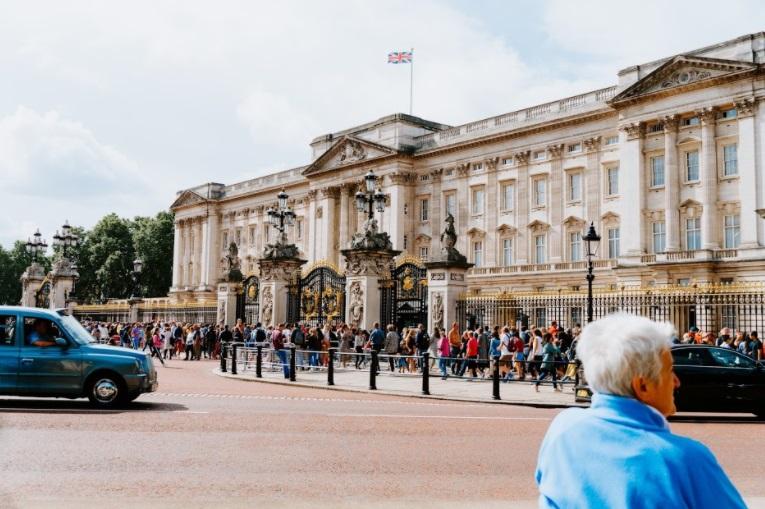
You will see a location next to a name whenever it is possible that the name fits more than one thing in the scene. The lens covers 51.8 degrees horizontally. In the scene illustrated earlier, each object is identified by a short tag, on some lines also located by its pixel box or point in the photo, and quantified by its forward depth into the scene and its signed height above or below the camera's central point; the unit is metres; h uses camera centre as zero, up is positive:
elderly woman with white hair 2.29 -0.37
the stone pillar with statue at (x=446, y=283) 25.48 +1.16
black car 14.65 -1.19
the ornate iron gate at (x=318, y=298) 29.80 +0.76
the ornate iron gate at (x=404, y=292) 27.55 +0.92
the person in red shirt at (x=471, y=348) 22.27 -0.83
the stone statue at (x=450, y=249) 25.56 +2.26
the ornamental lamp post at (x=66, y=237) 45.28 +4.54
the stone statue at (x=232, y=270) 35.03 +2.08
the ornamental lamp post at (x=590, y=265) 20.91 +1.57
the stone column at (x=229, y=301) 34.91 +0.69
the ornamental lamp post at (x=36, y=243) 49.50 +4.52
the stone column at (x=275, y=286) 31.31 +1.24
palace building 43.69 +9.72
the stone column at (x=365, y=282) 27.53 +1.27
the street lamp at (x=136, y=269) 44.07 +2.62
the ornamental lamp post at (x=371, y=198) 26.88 +4.11
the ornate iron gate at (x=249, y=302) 33.78 +0.64
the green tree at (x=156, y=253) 97.75 +7.86
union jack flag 59.09 +19.65
